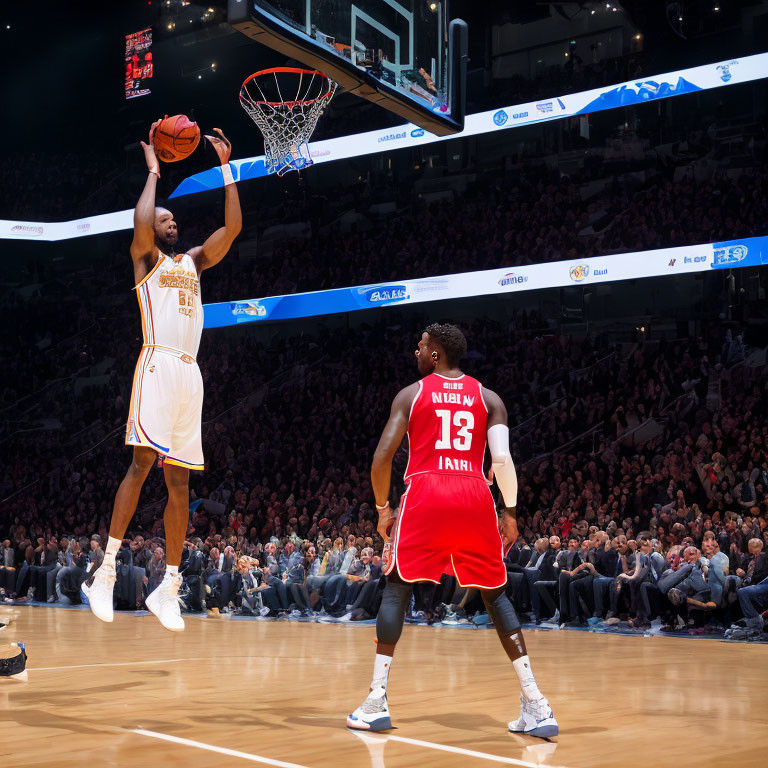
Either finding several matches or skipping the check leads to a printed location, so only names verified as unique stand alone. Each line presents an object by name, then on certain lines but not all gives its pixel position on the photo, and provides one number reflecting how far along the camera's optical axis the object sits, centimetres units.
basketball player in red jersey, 438
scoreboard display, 2431
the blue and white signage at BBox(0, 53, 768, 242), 1720
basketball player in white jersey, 504
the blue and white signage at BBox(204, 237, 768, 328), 1636
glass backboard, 610
